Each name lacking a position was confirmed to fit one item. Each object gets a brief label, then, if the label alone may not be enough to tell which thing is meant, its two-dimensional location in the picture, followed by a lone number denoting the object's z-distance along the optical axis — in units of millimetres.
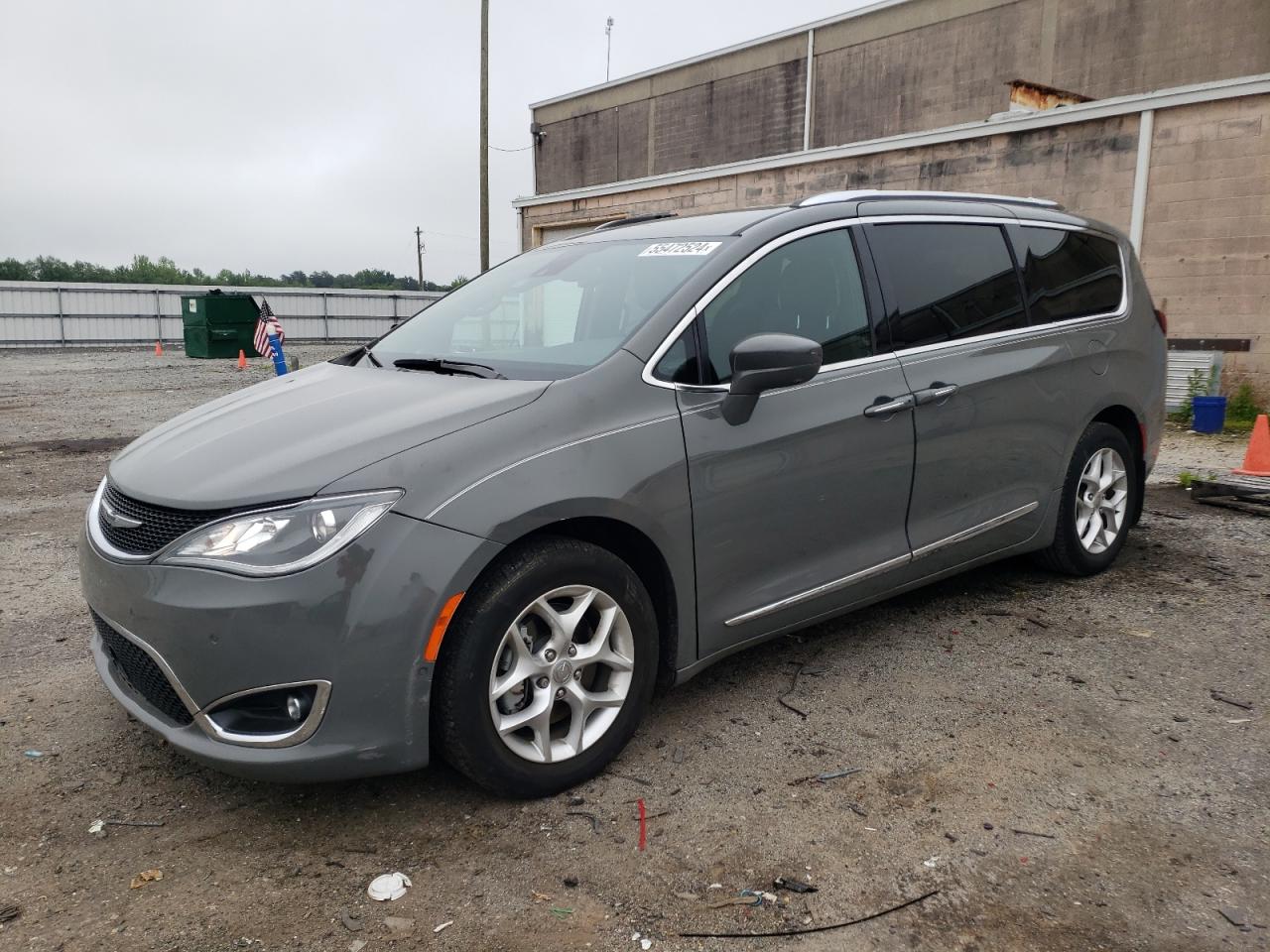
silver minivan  2484
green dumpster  25812
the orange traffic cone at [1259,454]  6867
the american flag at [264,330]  18095
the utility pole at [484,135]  21062
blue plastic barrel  10078
